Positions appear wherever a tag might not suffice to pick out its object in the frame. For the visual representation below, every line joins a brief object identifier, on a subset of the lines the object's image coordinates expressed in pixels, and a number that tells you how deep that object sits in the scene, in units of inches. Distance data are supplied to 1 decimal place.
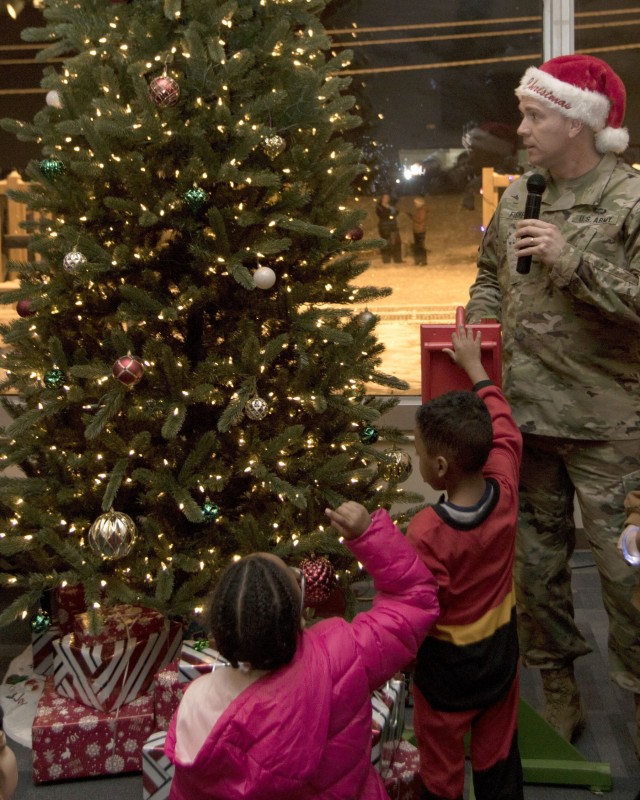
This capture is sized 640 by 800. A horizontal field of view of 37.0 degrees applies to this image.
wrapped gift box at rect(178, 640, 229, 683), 98.0
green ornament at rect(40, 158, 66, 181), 108.8
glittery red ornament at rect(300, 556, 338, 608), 108.3
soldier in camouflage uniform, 100.6
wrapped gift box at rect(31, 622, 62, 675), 123.6
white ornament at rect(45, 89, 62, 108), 111.8
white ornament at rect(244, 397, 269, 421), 105.3
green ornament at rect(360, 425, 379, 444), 118.4
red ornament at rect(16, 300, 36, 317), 112.6
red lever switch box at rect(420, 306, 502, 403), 94.1
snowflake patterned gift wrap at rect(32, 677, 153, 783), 105.3
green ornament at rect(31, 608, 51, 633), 115.0
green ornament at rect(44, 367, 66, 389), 108.7
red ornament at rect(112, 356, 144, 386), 102.7
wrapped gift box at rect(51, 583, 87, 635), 117.4
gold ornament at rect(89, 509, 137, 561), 103.2
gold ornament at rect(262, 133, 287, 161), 106.7
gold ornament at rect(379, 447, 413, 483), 122.0
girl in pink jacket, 62.6
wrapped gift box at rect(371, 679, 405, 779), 87.8
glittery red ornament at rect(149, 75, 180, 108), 102.0
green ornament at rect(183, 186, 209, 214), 104.0
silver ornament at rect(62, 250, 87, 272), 104.3
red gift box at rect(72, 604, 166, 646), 111.2
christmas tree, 105.4
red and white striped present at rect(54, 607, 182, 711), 108.4
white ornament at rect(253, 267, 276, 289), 106.5
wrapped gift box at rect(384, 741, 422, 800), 90.7
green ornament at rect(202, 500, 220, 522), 108.6
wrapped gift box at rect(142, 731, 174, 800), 90.7
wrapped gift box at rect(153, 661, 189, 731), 101.1
